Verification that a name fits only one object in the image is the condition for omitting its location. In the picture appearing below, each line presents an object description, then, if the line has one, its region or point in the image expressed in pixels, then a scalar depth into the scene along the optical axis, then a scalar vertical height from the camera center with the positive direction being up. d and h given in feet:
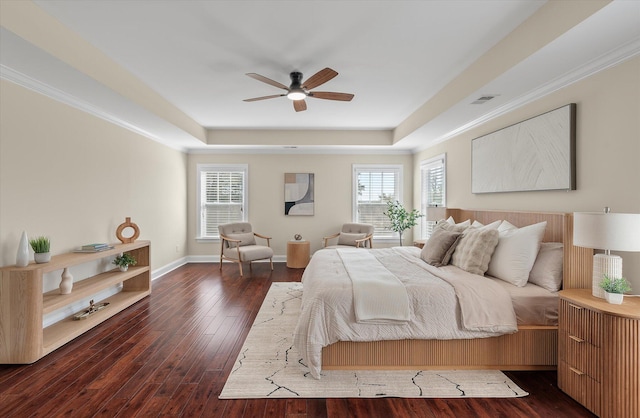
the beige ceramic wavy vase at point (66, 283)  10.24 -2.58
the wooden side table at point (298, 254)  20.68 -3.20
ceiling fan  9.82 +4.25
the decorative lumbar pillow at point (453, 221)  12.96 -0.63
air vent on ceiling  10.87 +4.00
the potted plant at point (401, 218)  20.58 -0.73
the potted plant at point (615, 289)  6.49 -1.72
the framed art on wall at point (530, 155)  9.18 +1.88
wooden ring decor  13.80 -1.17
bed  7.99 -3.78
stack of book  11.55 -1.62
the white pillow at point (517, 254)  8.71 -1.38
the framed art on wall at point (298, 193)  22.65 +1.02
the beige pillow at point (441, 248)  10.96 -1.49
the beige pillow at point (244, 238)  20.44 -2.17
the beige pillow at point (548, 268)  8.31 -1.67
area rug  7.18 -4.35
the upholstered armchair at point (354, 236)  20.88 -1.98
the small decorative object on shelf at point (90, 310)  10.96 -3.94
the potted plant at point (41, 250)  9.36 -1.36
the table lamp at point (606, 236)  6.18 -0.59
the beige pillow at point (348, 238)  20.99 -2.13
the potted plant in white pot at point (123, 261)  13.46 -2.45
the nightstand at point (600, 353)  5.92 -3.03
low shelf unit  8.36 -3.03
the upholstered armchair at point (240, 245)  19.11 -2.57
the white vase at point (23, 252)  8.82 -1.35
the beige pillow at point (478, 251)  9.63 -1.40
